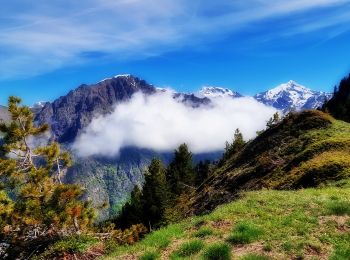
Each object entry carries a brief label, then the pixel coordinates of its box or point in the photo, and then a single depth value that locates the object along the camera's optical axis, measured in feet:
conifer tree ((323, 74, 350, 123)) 404.08
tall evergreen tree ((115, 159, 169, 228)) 264.52
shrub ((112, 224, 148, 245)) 83.30
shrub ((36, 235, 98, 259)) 68.23
